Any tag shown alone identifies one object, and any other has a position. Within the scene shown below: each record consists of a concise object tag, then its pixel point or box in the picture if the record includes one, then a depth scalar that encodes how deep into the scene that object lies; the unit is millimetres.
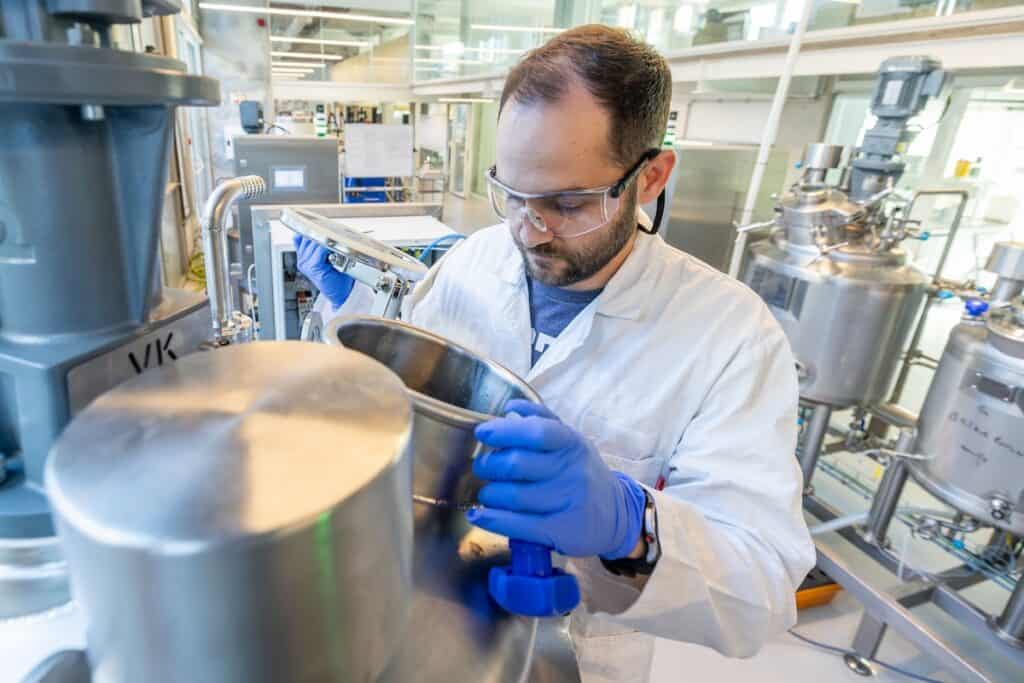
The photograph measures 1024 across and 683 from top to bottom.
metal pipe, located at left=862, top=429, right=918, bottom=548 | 1938
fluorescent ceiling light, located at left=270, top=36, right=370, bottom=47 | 8500
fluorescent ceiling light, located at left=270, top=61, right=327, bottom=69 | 11687
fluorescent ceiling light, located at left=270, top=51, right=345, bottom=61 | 9718
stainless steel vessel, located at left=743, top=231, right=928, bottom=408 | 2014
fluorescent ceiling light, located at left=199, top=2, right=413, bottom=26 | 5957
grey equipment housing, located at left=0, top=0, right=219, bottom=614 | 320
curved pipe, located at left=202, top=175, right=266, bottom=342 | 655
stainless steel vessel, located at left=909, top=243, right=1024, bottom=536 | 1562
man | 572
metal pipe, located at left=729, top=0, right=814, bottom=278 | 2160
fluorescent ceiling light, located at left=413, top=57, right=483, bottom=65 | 6633
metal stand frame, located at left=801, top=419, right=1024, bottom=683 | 1649
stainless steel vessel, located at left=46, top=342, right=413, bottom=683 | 208
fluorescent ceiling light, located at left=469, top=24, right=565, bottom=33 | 4829
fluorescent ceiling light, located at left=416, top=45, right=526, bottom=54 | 5049
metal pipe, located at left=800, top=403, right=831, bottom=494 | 2234
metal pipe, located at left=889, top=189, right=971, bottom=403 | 2125
